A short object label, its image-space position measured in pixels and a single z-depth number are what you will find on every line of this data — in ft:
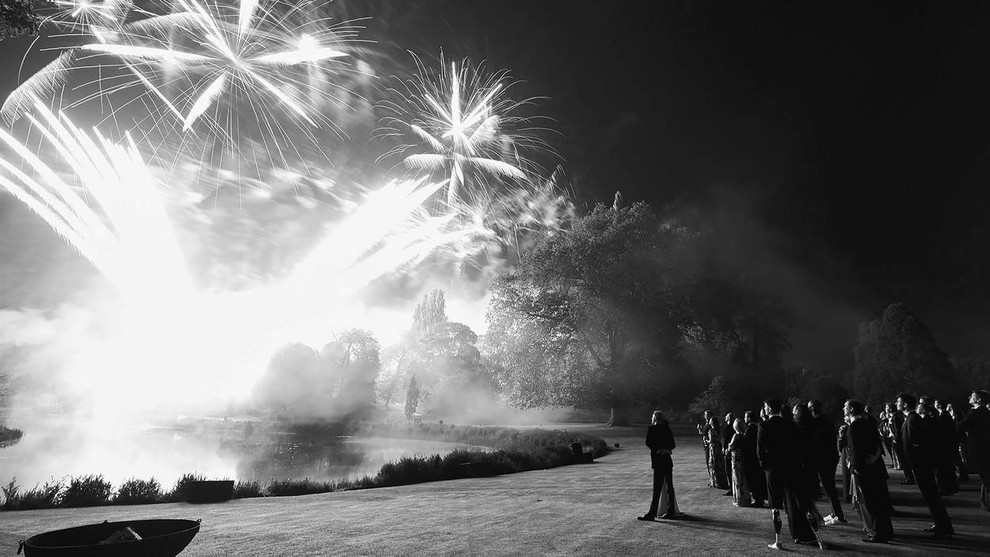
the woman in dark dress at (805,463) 27.02
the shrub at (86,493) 49.42
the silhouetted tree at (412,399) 212.64
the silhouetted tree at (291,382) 254.06
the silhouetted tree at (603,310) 139.74
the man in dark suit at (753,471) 37.86
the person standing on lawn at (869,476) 27.14
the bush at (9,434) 168.58
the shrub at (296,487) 60.23
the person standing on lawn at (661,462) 34.17
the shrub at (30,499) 46.47
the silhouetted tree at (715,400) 129.90
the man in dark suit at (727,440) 46.06
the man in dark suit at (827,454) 32.81
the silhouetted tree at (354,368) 240.73
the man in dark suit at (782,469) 26.71
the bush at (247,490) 55.36
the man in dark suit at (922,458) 27.73
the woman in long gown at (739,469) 39.19
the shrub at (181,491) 51.44
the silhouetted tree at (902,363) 191.62
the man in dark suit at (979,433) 33.06
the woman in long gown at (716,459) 48.44
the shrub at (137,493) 52.03
